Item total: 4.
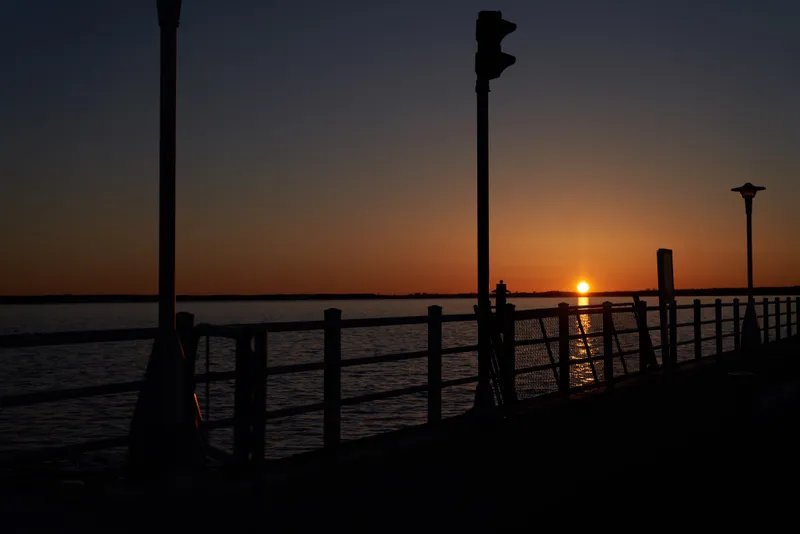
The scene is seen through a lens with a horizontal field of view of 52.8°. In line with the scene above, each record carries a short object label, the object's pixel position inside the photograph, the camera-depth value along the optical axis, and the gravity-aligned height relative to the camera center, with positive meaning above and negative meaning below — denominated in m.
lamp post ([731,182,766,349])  22.84 -0.38
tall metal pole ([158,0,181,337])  6.79 +1.14
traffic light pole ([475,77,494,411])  10.12 +0.96
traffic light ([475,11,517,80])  10.01 +3.14
